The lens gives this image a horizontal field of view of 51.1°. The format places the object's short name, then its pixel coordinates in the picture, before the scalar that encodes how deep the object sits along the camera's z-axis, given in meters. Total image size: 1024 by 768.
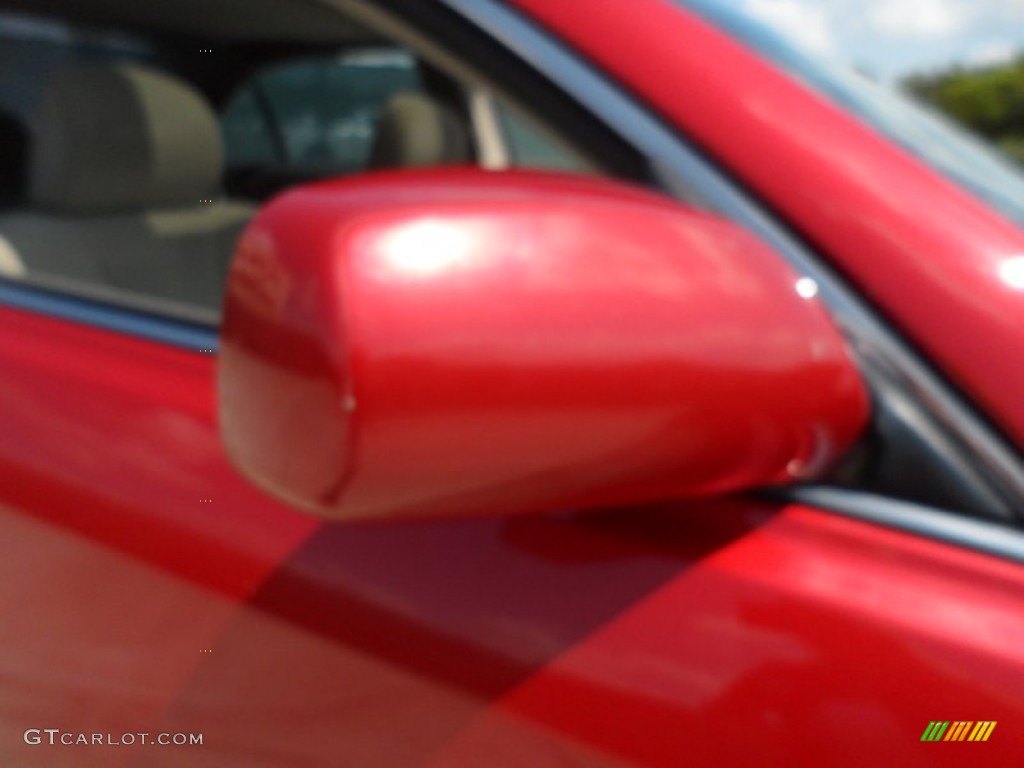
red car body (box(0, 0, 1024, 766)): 0.75
